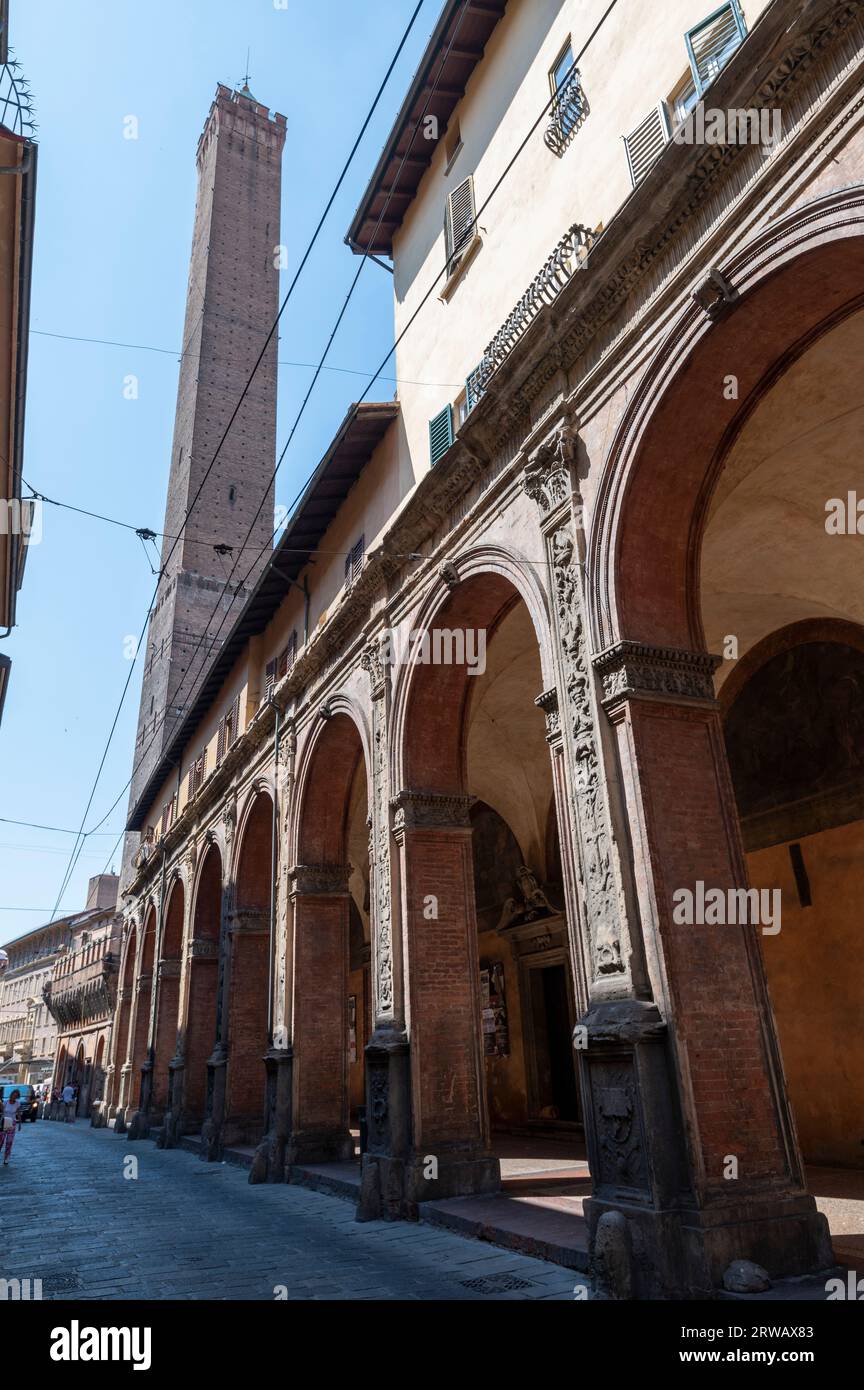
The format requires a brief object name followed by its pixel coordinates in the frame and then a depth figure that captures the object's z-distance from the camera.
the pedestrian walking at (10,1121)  16.66
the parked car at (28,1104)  34.53
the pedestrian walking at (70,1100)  36.75
